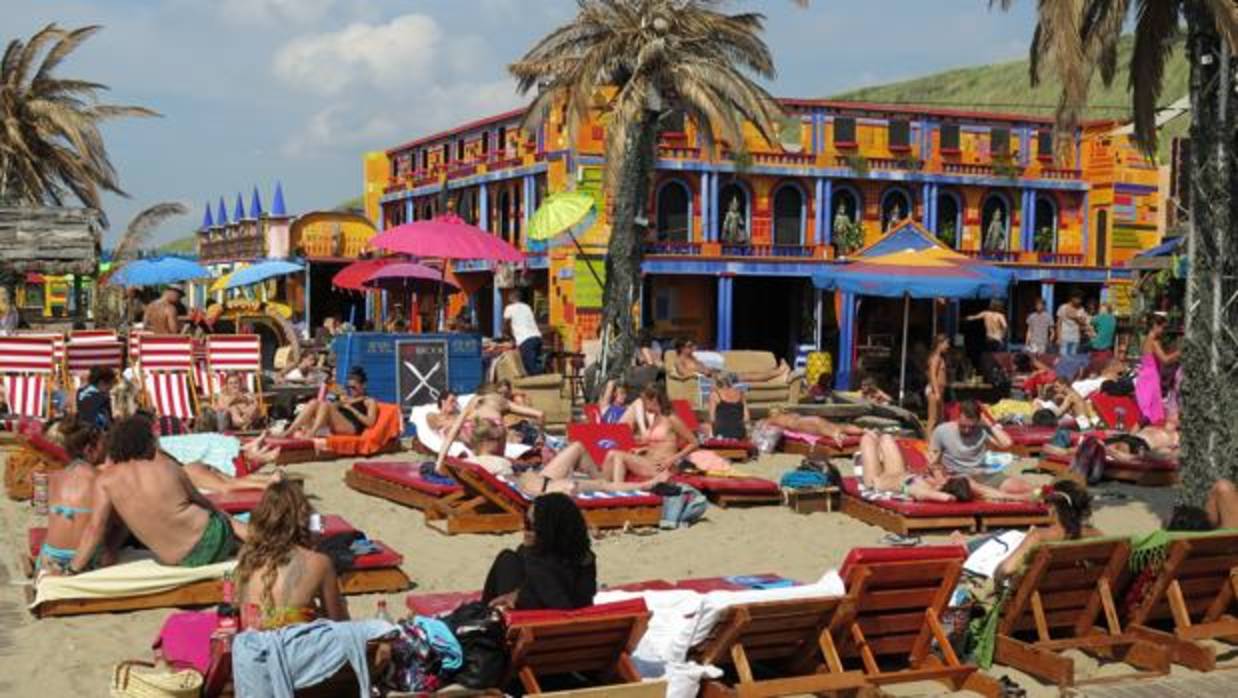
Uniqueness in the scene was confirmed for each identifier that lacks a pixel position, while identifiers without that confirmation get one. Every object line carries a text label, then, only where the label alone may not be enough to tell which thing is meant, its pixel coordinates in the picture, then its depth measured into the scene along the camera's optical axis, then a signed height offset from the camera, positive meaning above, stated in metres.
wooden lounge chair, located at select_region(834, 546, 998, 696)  5.84 -1.43
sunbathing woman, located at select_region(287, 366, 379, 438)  12.95 -1.10
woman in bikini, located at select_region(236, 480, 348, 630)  4.97 -1.05
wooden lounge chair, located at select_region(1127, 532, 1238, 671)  6.50 -1.54
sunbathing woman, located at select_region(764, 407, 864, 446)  14.30 -1.28
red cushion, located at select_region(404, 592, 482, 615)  5.86 -1.39
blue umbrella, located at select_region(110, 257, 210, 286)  21.94 +0.65
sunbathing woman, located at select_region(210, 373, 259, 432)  14.30 -1.13
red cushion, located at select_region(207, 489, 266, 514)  8.47 -1.32
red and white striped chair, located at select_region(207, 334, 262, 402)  15.12 -0.60
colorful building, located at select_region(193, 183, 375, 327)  35.78 +1.76
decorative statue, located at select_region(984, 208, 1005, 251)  32.59 +2.09
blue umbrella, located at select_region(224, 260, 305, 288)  25.28 +0.75
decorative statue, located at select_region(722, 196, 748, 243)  30.19 +2.15
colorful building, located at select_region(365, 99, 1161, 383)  29.64 +2.73
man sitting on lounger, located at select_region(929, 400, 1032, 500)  10.50 -1.12
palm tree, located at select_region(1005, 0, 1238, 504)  9.44 +0.63
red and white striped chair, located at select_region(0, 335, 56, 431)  14.45 -0.77
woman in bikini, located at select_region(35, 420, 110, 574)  6.87 -1.12
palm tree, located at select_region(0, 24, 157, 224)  19.91 +2.94
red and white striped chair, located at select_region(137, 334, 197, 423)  14.53 -0.77
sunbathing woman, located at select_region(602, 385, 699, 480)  10.46 -1.18
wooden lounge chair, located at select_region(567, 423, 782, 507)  10.68 -1.50
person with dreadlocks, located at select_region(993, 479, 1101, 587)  6.84 -1.09
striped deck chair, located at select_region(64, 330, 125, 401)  15.12 -0.54
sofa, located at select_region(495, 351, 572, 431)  15.95 -1.00
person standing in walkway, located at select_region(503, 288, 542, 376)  18.11 -0.30
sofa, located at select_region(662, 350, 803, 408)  17.64 -1.09
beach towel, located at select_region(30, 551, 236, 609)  6.76 -1.49
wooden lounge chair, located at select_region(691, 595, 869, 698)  5.53 -1.53
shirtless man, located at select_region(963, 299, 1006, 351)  22.05 -0.22
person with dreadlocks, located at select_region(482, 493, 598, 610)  5.39 -1.11
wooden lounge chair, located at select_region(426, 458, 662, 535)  9.35 -1.49
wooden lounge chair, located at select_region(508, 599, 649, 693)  5.14 -1.37
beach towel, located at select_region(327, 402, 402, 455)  12.83 -1.32
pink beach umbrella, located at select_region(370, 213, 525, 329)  15.90 +0.91
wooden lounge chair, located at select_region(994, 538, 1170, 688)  6.30 -1.54
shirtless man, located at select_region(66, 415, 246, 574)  6.67 -1.06
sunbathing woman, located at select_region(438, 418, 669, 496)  9.82 -1.30
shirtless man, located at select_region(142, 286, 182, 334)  16.41 -0.09
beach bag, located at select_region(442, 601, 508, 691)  5.12 -1.39
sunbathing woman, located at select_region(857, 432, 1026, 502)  10.01 -1.34
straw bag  4.67 -1.41
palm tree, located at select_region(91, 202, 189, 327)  22.67 +1.44
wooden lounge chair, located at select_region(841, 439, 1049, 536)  9.73 -1.57
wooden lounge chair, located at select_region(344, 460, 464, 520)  9.71 -1.45
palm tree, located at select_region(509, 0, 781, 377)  18.31 +3.55
